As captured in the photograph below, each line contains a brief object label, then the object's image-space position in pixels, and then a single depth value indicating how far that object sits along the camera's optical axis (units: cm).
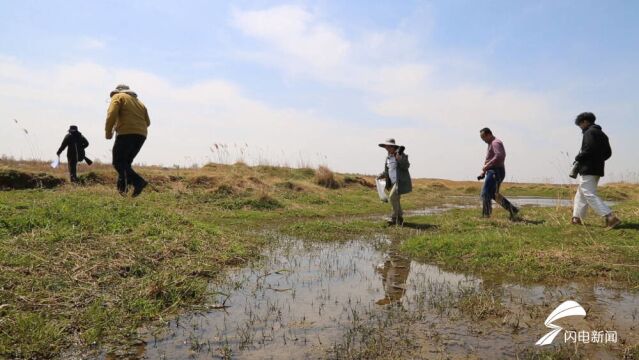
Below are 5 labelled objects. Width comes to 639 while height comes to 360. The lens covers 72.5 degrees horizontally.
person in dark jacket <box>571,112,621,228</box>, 783
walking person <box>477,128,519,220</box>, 979
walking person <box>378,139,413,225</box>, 955
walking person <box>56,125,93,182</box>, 1317
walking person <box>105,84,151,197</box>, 861
